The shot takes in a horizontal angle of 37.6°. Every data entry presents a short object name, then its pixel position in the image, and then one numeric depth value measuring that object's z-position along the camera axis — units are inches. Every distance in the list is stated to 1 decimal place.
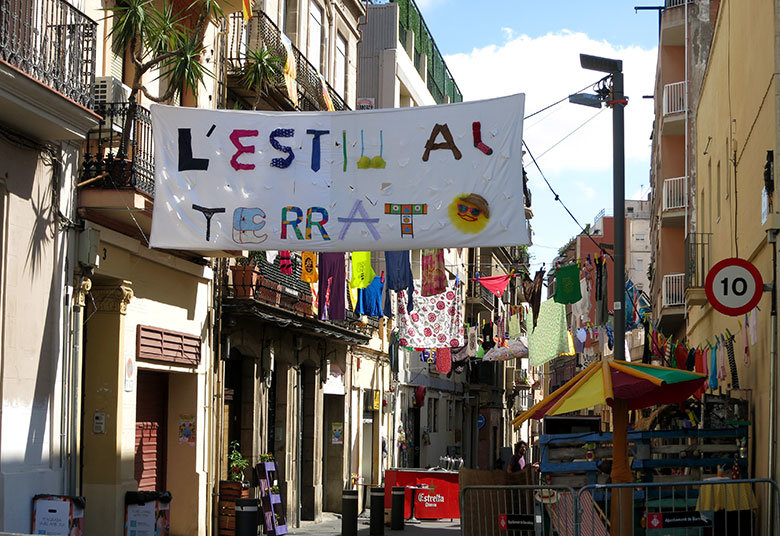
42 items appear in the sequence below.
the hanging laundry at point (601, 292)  921.3
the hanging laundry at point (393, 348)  1369.3
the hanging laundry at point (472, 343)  1583.9
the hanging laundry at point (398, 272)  771.4
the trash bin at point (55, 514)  489.7
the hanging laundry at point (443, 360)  1428.4
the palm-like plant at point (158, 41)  531.8
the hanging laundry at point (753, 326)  554.4
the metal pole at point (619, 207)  574.9
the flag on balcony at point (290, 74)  813.9
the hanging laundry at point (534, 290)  1279.5
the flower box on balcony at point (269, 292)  786.8
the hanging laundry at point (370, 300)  952.3
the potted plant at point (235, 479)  748.6
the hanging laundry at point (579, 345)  1461.6
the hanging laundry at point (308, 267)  848.9
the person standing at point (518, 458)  895.1
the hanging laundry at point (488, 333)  1846.9
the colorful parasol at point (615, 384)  482.6
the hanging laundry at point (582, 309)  1219.6
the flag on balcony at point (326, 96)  923.4
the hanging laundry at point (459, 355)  1592.0
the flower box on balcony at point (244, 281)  765.9
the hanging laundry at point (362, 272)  885.8
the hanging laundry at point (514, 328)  1813.5
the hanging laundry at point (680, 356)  824.9
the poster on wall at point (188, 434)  712.4
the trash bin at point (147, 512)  585.3
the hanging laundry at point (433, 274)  1090.1
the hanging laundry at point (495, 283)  1247.5
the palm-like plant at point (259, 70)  725.3
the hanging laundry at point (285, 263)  852.0
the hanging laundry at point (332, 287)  812.6
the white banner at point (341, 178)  475.8
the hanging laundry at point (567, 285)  1097.4
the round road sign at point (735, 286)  474.6
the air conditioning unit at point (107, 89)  572.4
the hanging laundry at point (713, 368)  741.3
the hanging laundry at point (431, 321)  1133.7
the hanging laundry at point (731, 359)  629.8
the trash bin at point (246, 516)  604.1
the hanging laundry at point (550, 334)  1222.9
